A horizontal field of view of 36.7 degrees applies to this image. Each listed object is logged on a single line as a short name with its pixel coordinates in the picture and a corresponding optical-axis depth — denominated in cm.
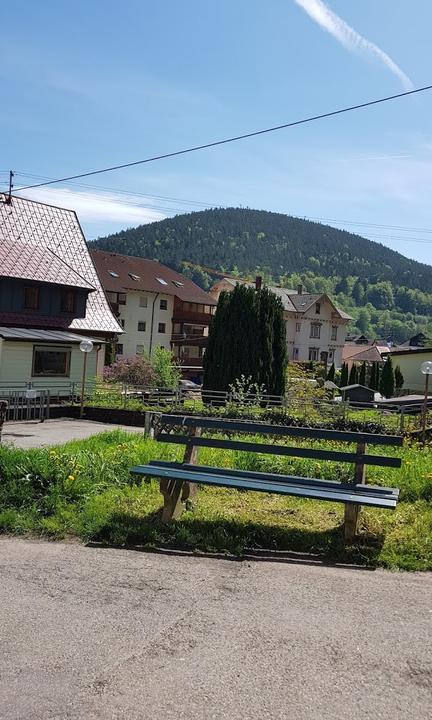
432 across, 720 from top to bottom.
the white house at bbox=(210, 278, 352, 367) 8069
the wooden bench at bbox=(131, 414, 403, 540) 620
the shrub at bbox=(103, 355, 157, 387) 3353
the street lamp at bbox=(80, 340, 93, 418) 2417
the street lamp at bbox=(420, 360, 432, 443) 1864
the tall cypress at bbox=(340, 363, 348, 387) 5863
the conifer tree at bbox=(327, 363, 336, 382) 6209
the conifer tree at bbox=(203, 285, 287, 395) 3195
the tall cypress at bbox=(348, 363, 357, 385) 5691
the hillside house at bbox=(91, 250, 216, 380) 6219
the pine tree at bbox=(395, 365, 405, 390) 5359
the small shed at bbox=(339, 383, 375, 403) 3772
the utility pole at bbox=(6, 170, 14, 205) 3284
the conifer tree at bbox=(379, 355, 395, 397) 5003
